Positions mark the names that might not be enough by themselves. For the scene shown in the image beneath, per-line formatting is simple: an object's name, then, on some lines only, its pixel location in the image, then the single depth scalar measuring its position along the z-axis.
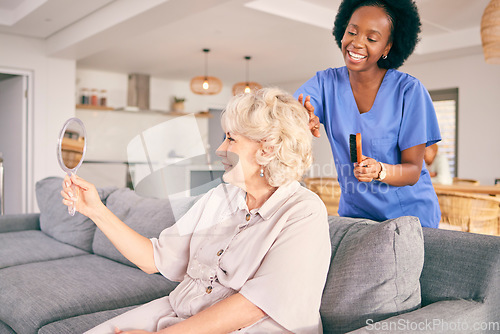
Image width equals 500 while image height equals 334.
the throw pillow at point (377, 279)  1.19
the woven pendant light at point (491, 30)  3.36
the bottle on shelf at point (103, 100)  8.18
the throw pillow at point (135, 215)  2.38
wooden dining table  3.89
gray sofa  1.18
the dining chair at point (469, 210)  3.47
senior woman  1.08
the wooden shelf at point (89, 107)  7.79
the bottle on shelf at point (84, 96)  7.89
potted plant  8.92
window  6.65
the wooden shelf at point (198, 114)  8.77
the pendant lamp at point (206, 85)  6.61
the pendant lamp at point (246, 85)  6.80
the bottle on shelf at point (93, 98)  8.02
